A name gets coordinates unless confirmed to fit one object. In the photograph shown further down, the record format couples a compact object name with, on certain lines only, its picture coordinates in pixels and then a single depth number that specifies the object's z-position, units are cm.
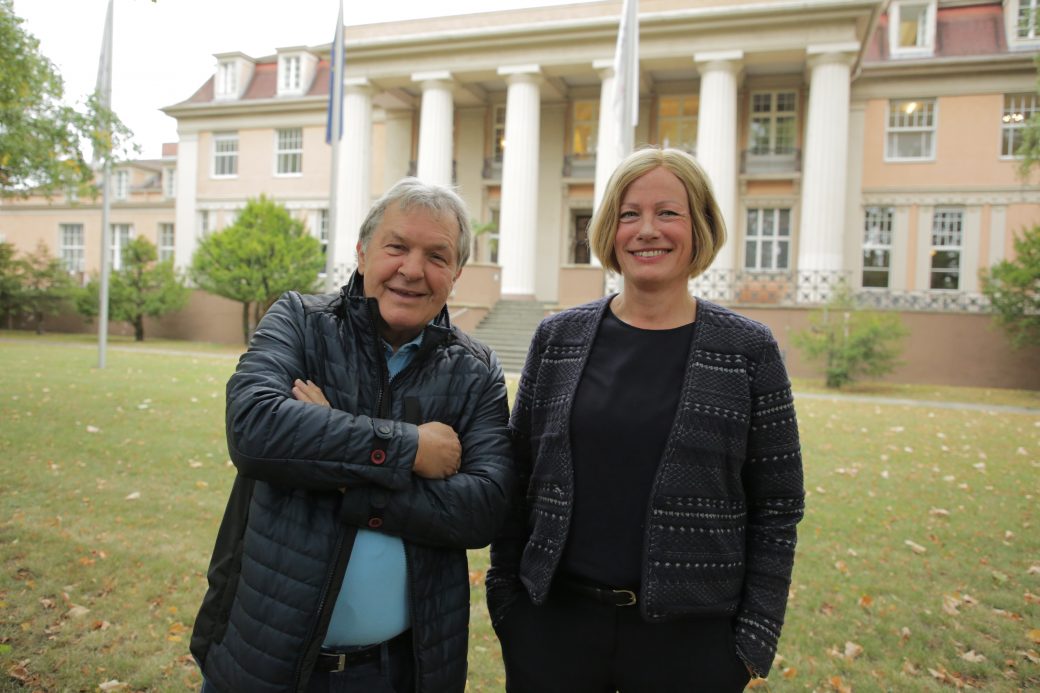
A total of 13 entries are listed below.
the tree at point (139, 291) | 2833
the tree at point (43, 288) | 3023
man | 189
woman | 199
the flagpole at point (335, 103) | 1462
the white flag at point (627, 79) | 1051
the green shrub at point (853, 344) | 1756
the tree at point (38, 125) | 870
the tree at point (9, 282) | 2950
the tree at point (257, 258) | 2575
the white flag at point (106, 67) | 1455
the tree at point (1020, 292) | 1844
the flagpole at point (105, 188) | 1448
